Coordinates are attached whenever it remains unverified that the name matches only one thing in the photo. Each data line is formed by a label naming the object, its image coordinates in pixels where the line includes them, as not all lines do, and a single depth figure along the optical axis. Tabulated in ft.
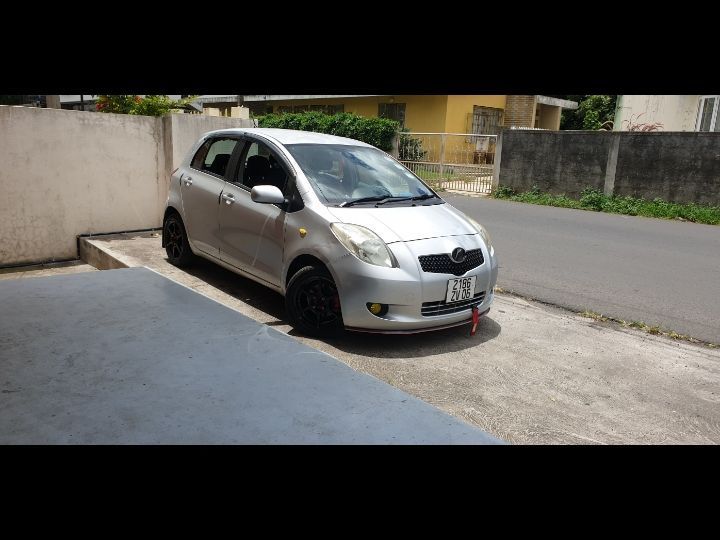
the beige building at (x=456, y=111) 70.44
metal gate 53.52
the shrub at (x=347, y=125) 62.39
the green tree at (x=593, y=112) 82.12
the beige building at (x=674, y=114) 50.31
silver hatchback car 13.96
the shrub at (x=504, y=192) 49.84
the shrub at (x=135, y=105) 31.24
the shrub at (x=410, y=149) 61.21
